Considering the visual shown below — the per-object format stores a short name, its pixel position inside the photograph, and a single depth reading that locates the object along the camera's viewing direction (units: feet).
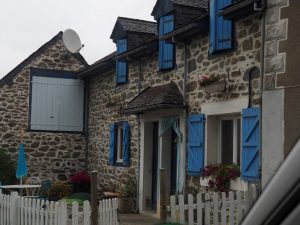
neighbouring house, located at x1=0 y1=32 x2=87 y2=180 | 49.01
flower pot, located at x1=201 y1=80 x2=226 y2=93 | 26.86
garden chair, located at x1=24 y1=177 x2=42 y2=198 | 42.26
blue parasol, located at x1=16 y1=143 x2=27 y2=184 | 40.14
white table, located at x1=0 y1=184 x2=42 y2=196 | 36.47
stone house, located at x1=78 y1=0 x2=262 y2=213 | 25.45
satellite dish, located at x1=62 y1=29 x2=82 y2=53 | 49.96
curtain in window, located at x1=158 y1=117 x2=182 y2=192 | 31.89
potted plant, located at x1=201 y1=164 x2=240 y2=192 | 25.70
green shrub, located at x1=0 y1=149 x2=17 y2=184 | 45.39
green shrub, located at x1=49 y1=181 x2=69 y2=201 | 43.31
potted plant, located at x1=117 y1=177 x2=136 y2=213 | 36.83
